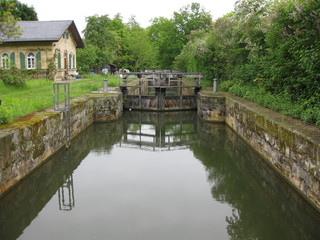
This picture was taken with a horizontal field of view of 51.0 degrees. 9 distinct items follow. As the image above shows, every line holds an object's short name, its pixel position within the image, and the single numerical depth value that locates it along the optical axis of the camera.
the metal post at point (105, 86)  15.05
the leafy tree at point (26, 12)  37.91
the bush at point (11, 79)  13.60
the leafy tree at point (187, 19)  44.88
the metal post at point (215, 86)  15.36
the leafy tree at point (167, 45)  45.59
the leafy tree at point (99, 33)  32.84
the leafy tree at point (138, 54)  43.01
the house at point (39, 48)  20.23
